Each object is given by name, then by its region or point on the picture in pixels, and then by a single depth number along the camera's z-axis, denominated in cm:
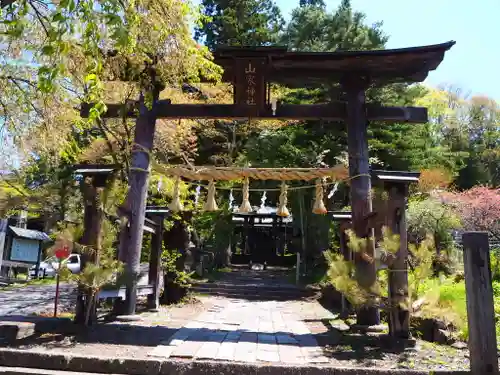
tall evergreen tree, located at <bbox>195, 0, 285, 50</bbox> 2395
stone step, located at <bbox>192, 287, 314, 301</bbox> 1444
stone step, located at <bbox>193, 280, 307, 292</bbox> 1560
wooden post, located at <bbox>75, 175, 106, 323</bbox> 640
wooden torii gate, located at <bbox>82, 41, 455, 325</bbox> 741
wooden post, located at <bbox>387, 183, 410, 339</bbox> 585
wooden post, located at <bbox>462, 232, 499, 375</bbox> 431
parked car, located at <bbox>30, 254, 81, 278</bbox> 2030
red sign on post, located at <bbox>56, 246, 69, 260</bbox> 619
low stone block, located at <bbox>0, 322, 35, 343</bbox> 550
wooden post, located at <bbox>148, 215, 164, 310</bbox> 909
